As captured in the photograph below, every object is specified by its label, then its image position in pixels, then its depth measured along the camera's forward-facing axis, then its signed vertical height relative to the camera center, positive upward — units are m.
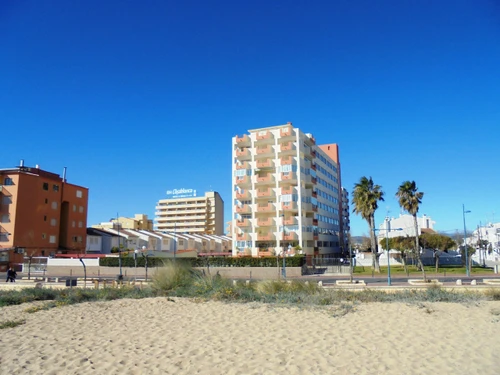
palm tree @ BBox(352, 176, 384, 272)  56.75 +6.98
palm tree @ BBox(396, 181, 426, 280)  54.38 +6.81
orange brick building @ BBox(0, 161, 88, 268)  60.41 +5.71
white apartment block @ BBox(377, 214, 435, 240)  81.50 +4.89
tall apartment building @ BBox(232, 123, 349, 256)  65.06 +9.30
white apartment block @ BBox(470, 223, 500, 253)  93.96 +3.00
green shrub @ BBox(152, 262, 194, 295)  21.48 -1.62
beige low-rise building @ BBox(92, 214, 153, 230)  124.56 +8.13
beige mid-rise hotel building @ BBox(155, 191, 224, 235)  142.12 +12.32
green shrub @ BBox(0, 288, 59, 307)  19.06 -2.31
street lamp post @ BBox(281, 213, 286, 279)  43.67 +0.65
